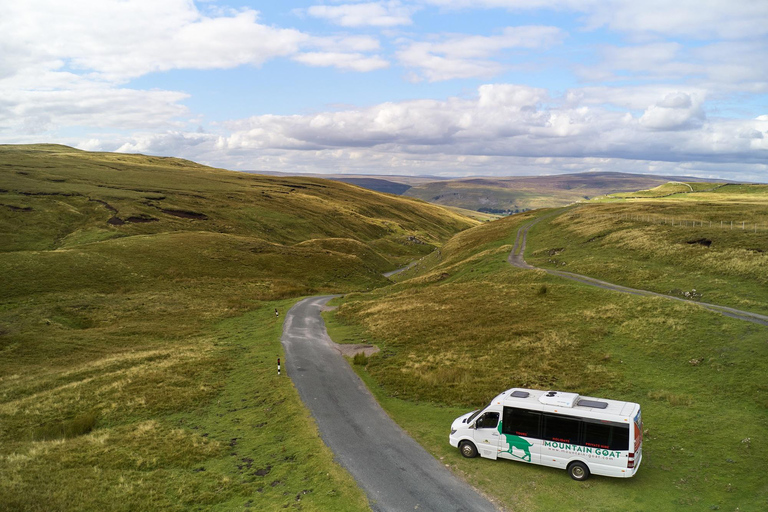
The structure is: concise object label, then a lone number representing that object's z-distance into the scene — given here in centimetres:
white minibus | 1691
